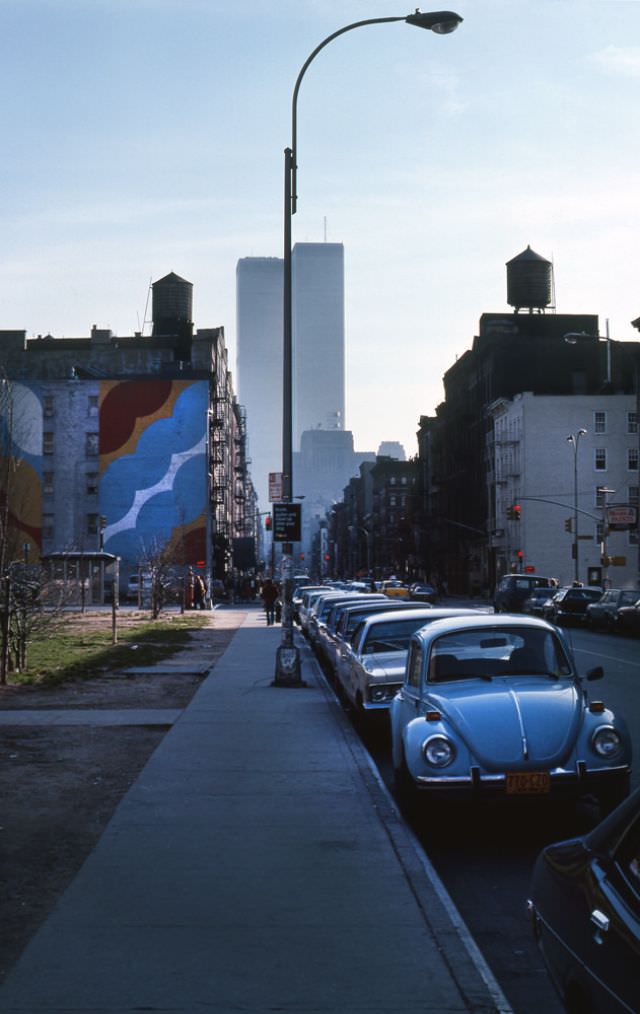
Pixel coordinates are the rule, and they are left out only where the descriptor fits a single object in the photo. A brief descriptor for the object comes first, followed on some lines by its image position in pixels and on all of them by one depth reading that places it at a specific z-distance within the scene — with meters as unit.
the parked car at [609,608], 43.16
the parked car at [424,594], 67.12
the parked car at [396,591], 61.07
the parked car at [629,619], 40.38
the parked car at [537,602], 51.34
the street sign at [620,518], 61.09
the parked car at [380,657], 14.93
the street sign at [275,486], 27.03
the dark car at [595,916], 3.96
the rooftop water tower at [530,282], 107.75
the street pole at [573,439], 86.57
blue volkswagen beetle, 9.23
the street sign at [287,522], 22.12
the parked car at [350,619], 20.25
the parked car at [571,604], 48.75
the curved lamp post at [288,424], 21.88
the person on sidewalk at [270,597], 49.81
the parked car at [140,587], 69.63
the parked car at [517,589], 55.72
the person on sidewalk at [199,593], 73.44
